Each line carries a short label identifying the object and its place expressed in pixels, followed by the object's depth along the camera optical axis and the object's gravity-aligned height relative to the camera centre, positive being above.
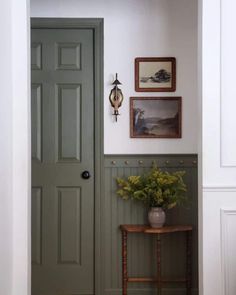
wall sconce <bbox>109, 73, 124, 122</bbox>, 4.14 +0.29
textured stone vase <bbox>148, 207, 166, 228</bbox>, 3.92 -0.66
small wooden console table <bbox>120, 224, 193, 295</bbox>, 3.91 -0.92
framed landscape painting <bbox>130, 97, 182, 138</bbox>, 4.17 +0.13
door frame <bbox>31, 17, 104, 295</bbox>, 4.16 +0.27
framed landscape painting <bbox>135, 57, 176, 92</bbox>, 4.17 +0.49
